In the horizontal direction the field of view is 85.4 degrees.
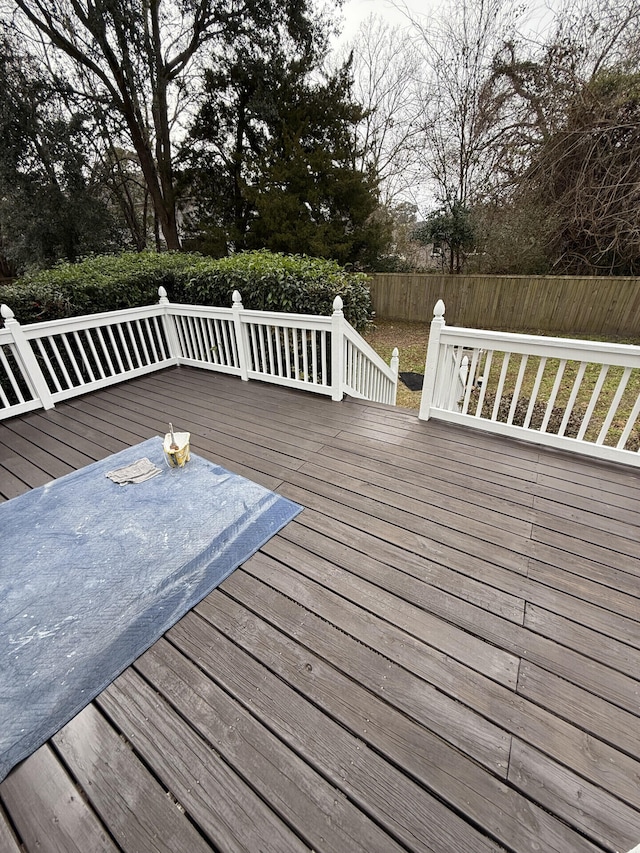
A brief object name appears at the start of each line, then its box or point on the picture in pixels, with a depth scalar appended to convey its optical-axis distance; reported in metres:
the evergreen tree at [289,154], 8.02
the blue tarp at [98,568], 1.31
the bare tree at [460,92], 7.46
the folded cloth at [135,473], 2.41
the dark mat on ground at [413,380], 5.91
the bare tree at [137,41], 7.11
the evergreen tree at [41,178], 7.51
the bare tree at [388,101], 8.81
